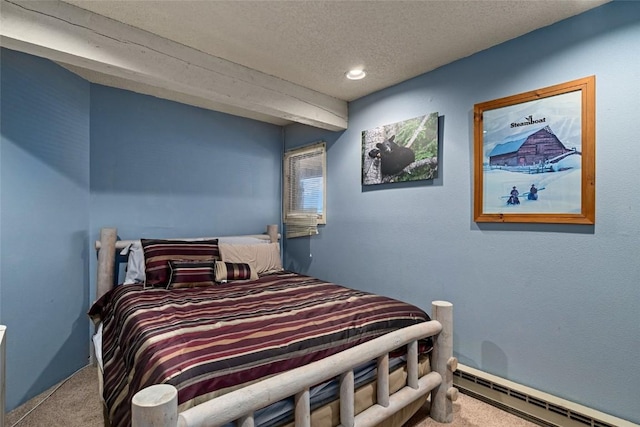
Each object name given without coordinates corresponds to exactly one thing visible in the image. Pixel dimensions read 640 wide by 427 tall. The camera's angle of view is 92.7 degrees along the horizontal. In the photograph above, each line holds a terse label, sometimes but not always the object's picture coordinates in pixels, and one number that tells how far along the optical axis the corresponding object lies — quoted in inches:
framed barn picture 69.0
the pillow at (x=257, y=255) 111.2
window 136.9
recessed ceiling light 98.3
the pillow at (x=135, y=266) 98.3
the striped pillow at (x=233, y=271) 100.2
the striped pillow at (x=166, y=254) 93.2
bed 42.6
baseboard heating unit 65.1
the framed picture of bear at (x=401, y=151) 97.6
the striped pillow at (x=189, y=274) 92.7
